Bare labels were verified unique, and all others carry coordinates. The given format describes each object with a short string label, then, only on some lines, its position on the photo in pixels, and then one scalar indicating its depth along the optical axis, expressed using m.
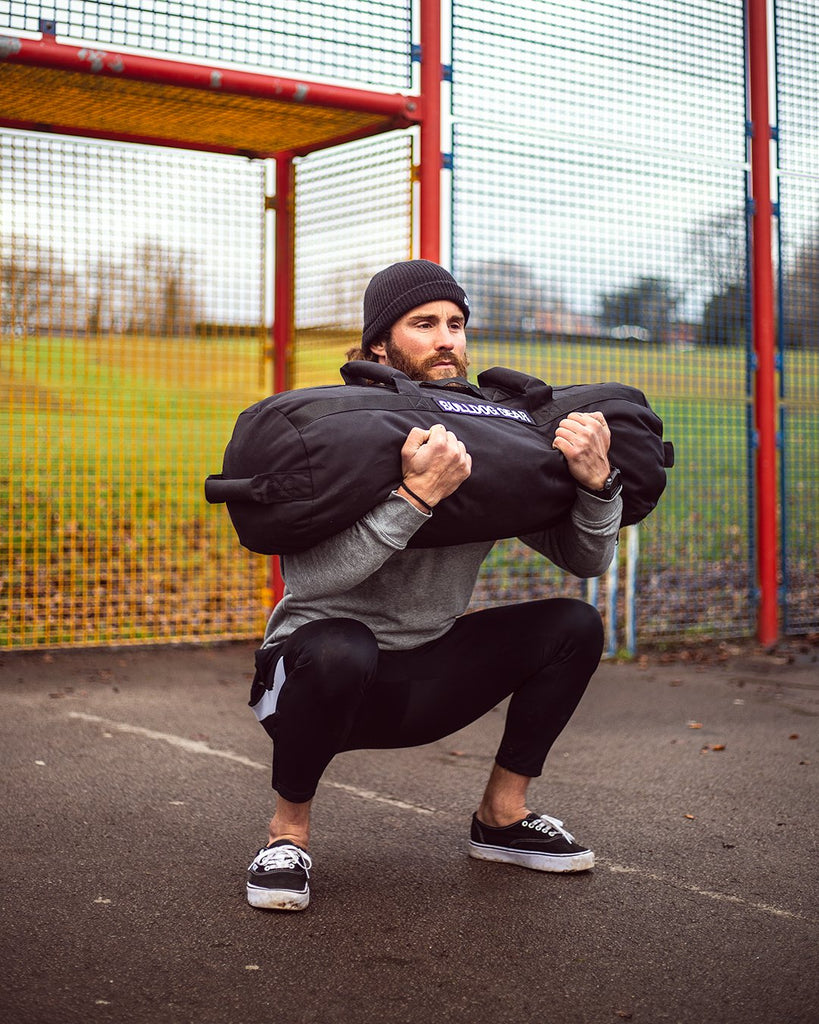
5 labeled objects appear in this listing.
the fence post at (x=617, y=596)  6.59
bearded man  2.79
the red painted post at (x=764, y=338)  7.08
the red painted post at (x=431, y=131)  6.05
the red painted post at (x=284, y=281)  6.87
